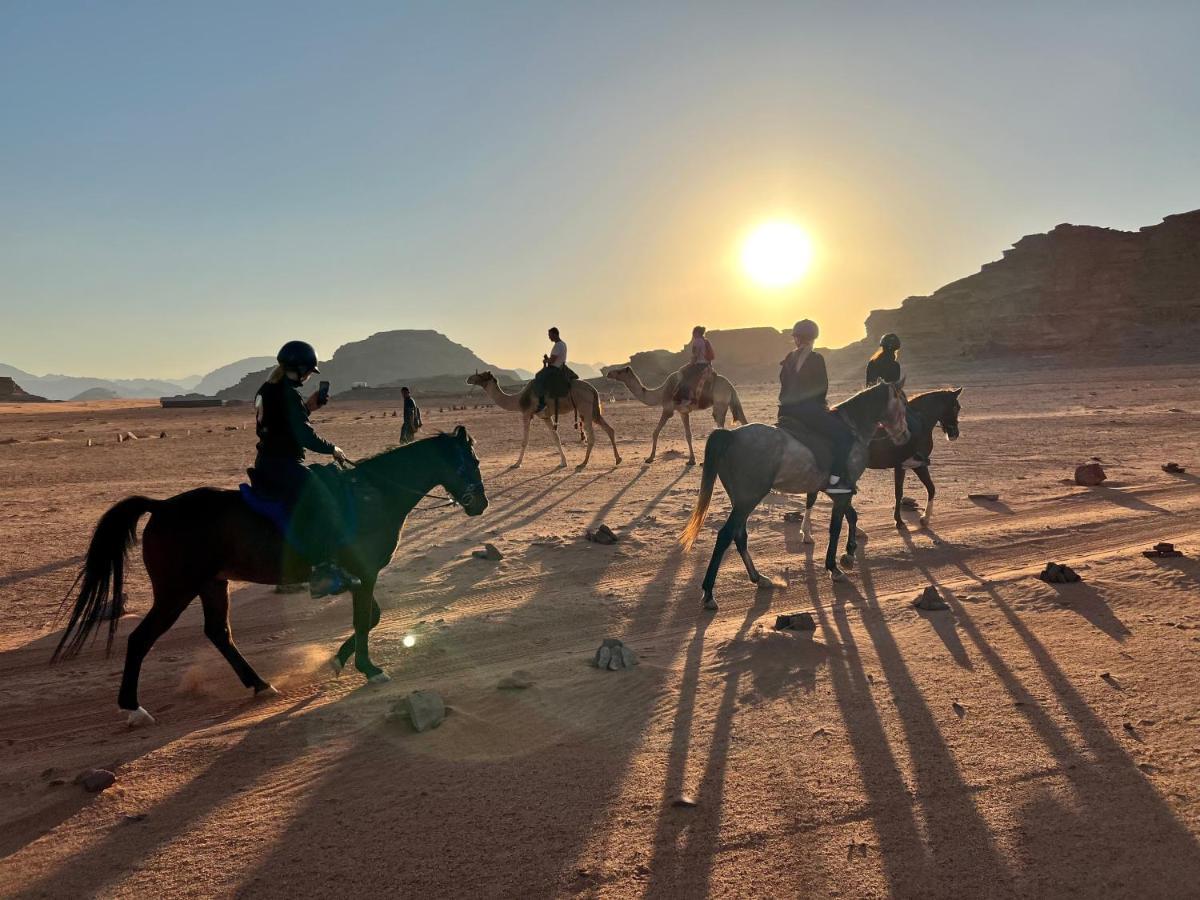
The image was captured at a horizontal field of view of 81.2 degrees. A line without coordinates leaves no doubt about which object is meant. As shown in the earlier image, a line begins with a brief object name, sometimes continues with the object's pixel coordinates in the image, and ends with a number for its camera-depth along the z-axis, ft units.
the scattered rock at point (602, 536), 35.45
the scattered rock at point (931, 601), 24.63
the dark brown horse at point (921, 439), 37.47
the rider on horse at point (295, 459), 18.79
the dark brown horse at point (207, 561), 18.04
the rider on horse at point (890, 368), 36.50
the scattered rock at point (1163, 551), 28.30
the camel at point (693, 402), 61.82
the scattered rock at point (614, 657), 20.58
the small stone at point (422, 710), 17.15
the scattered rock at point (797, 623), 22.49
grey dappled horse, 27.22
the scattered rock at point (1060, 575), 26.08
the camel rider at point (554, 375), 58.29
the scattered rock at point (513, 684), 19.16
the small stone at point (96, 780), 14.92
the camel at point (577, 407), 61.11
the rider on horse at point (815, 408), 28.66
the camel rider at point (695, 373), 60.34
